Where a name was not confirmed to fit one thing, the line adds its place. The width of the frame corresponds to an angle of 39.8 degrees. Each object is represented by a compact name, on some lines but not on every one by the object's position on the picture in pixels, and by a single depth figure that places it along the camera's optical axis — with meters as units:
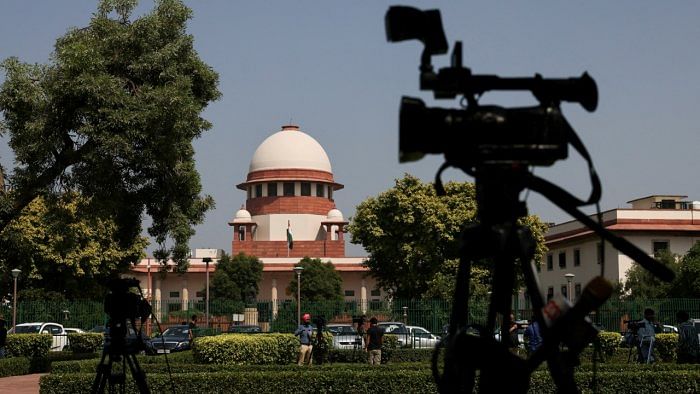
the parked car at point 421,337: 29.55
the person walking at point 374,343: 20.28
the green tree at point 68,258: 43.28
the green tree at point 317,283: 64.00
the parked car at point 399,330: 29.81
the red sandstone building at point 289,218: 75.25
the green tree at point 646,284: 42.59
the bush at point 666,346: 24.91
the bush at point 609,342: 24.59
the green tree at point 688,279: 40.31
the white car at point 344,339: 29.13
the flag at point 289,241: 76.75
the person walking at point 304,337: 20.20
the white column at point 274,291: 74.69
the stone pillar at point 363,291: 75.91
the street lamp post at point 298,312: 35.56
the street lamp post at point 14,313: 30.64
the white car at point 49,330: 30.39
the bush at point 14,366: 21.75
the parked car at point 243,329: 35.38
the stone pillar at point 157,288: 72.66
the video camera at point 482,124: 2.88
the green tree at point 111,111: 17.67
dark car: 29.86
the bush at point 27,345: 24.61
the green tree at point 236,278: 65.62
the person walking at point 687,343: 16.78
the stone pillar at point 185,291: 73.62
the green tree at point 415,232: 46.06
